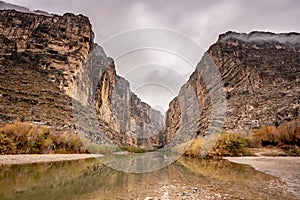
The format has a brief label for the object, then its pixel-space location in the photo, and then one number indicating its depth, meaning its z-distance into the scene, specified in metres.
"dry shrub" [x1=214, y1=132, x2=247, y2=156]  18.51
